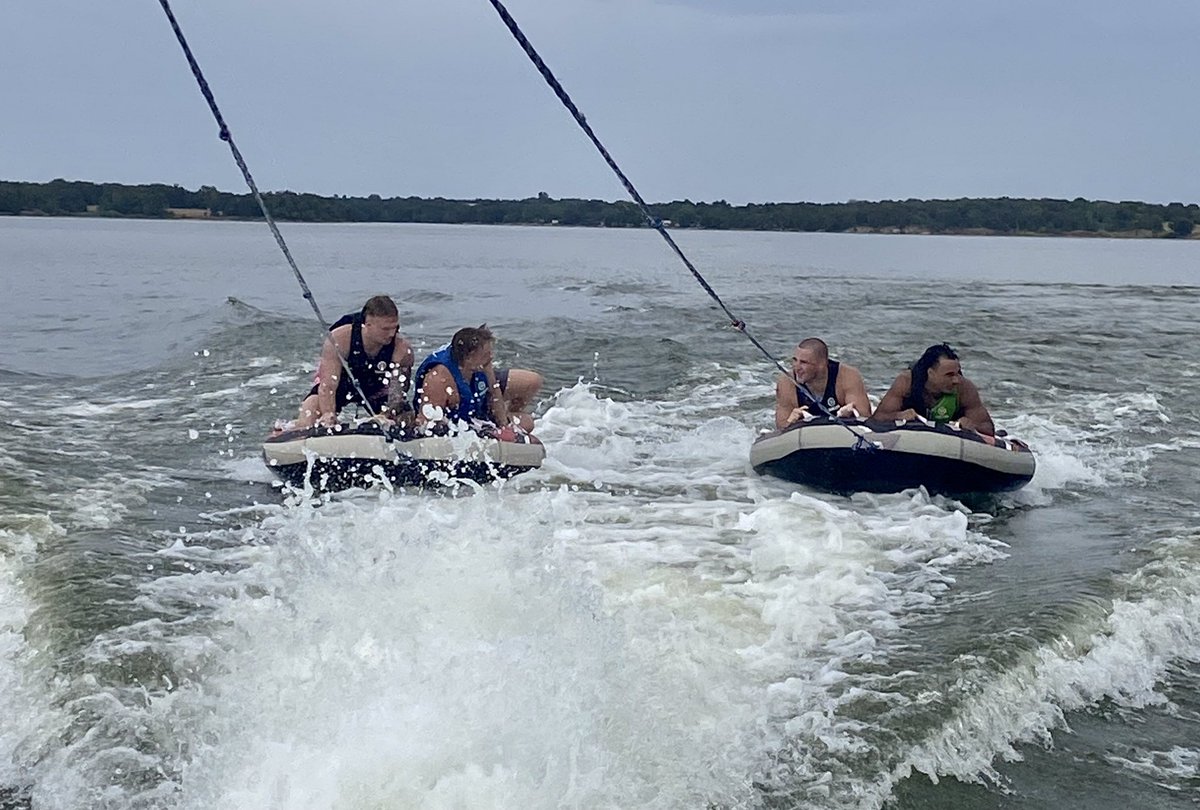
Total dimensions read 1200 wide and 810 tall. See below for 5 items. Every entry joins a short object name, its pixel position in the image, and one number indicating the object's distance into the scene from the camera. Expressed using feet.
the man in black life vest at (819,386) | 30.86
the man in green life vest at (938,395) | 30.19
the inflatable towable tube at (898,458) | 28.43
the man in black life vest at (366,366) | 30.07
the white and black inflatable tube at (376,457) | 28.25
